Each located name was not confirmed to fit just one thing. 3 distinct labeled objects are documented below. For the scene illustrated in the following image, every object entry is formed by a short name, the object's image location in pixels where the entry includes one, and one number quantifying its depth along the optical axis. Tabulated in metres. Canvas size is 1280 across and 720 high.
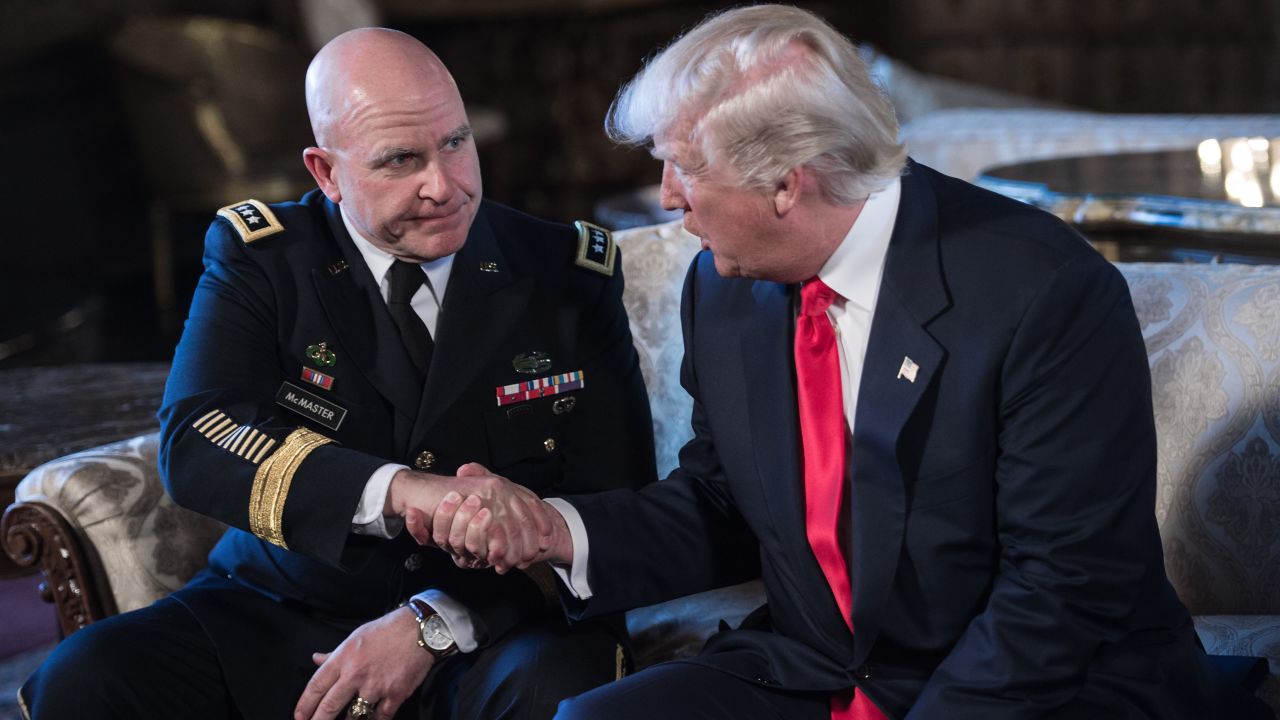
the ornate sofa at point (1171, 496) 3.23
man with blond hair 2.92
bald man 3.14
